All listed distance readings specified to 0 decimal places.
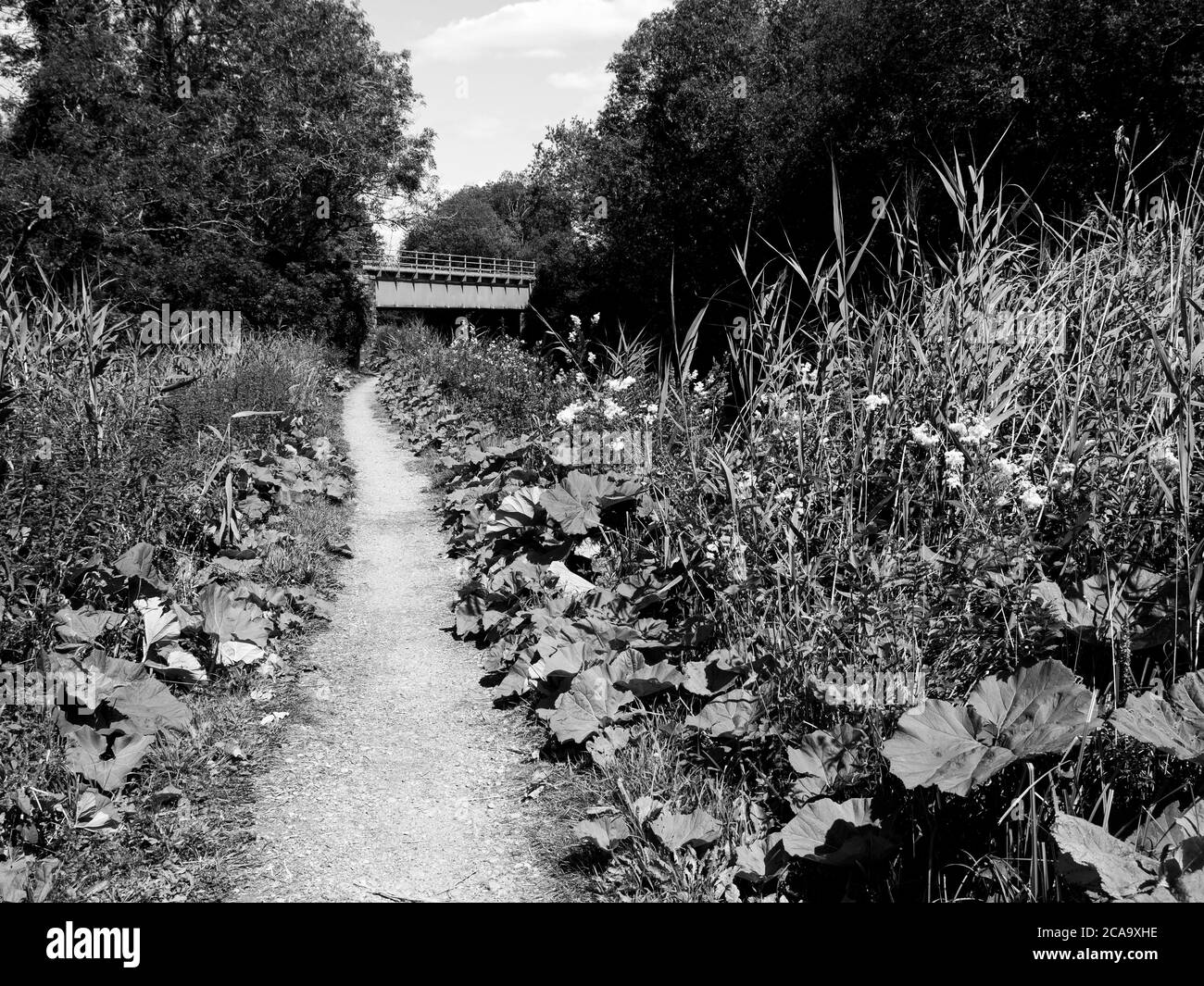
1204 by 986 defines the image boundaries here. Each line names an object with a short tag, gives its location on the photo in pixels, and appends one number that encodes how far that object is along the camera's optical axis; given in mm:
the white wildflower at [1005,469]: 2840
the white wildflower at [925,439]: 3027
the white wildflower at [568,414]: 5680
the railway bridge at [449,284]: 45531
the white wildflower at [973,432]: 2945
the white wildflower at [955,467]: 2965
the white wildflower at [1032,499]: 2688
